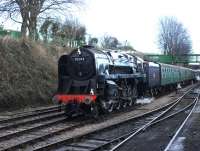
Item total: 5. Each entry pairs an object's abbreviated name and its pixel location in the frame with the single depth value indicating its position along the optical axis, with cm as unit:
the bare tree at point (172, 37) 11769
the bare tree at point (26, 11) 3984
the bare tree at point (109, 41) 9275
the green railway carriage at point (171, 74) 3980
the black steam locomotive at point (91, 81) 1939
